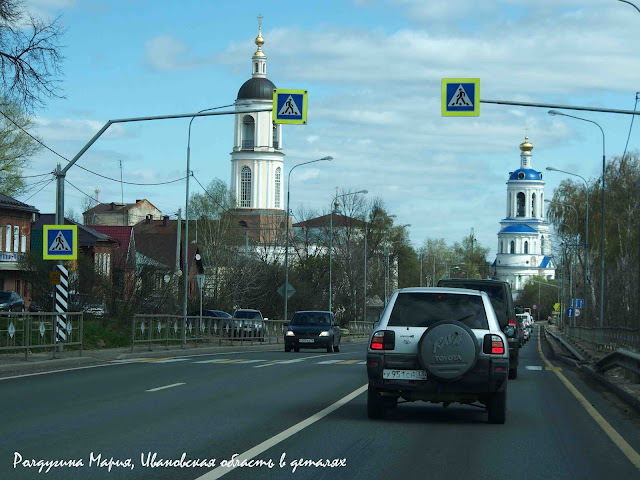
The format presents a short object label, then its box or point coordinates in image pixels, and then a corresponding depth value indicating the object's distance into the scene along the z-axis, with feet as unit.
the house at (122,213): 431.43
